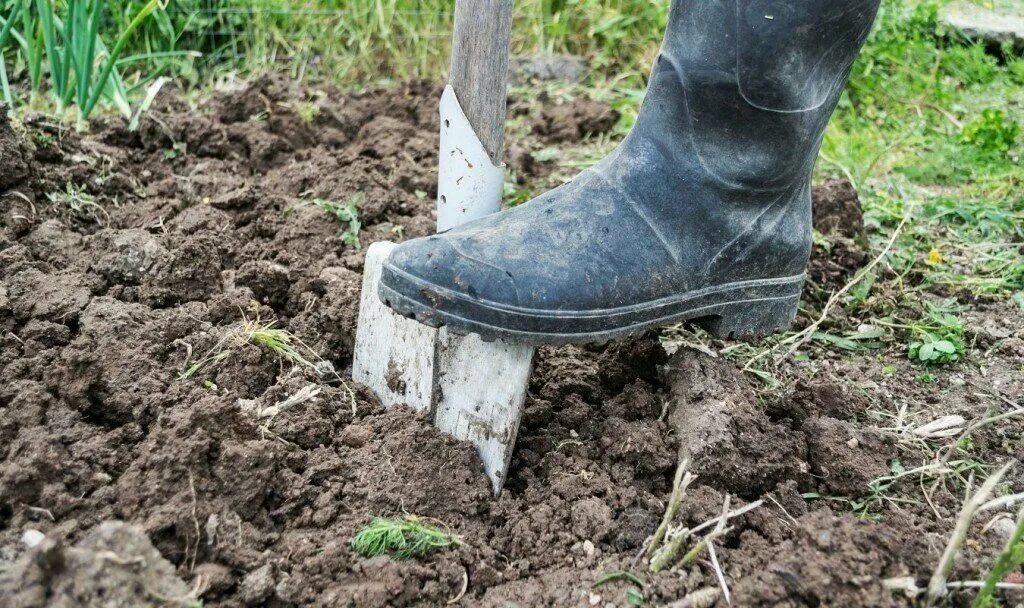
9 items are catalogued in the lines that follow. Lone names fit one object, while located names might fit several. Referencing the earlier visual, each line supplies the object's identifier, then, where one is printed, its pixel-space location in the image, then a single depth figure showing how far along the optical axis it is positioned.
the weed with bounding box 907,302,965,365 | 1.66
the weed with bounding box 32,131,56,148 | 1.78
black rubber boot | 1.48
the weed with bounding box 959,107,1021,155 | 1.99
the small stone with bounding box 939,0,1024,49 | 2.51
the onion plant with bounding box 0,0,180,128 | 1.88
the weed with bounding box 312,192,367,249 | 1.76
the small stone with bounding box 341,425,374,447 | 1.51
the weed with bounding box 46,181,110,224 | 1.74
